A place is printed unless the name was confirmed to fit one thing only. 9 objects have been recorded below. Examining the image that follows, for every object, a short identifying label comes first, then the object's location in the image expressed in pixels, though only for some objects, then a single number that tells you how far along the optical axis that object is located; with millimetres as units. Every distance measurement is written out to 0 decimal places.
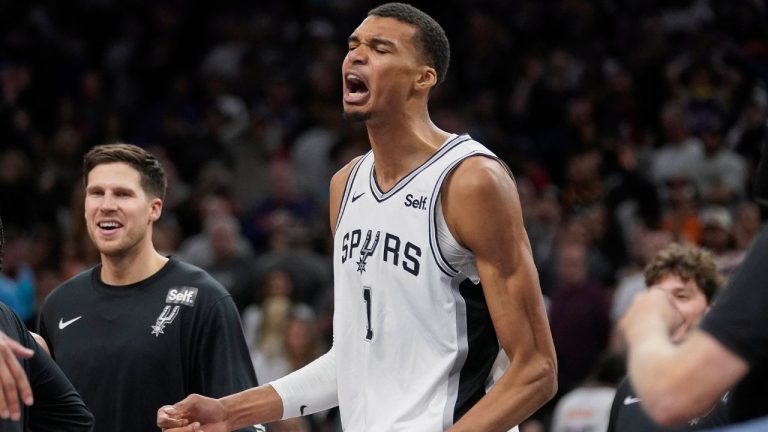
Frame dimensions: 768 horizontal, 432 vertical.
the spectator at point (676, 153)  25078
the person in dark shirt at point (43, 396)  9289
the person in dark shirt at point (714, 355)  5867
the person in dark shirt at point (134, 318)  11250
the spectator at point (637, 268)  20687
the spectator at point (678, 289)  10891
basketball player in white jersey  8992
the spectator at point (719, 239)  20330
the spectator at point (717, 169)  24234
